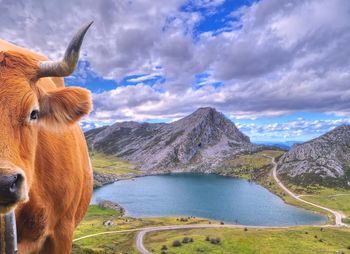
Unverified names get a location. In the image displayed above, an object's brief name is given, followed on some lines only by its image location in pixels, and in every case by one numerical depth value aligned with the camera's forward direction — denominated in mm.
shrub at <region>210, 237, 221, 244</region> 93275
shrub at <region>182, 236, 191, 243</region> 93400
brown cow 5293
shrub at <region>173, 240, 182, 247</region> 89938
